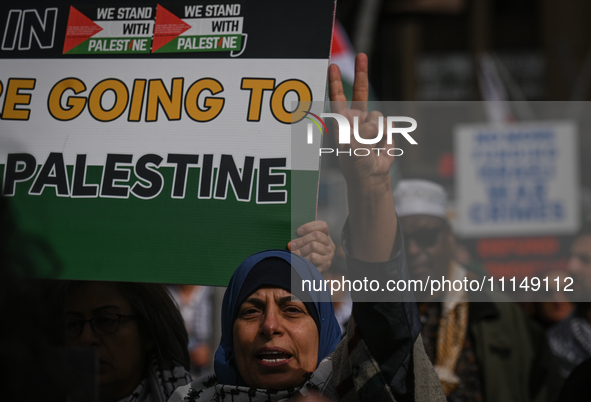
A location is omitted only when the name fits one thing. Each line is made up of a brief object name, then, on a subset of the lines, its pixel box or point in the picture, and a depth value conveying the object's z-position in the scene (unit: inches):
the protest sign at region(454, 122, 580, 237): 303.4
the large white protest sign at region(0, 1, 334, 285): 162.2
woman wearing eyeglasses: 166.9
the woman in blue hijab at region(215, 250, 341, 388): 160.1
